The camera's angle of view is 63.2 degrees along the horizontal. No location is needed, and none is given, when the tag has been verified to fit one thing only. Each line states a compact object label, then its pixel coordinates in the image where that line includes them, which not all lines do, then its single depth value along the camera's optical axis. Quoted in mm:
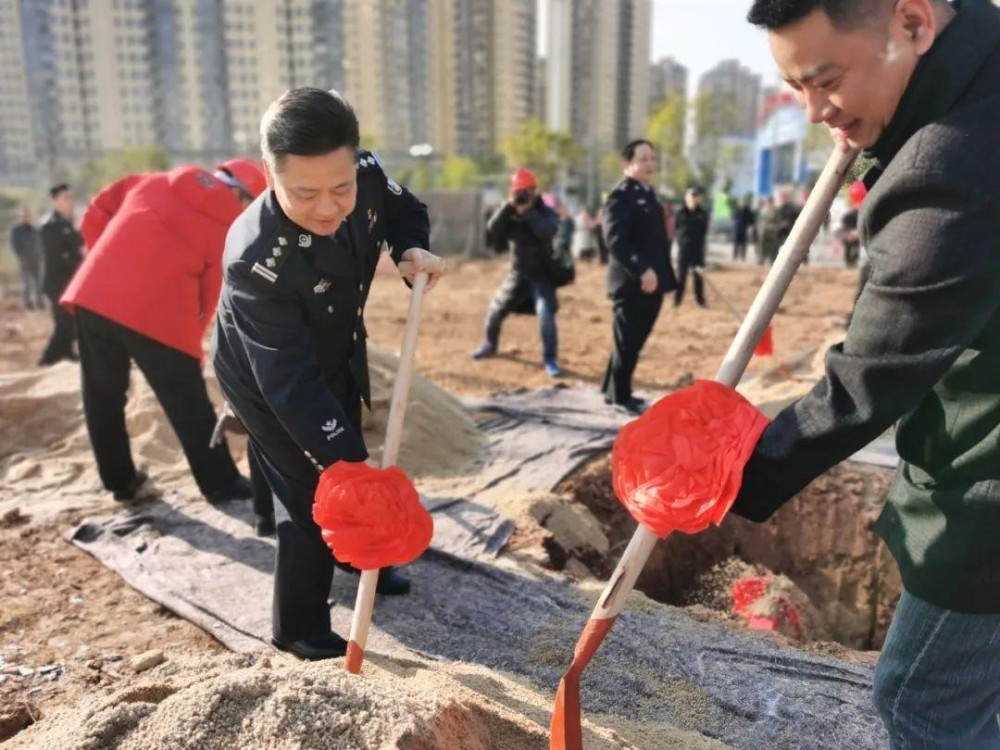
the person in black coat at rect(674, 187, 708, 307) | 10344
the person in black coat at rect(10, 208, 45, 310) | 12531
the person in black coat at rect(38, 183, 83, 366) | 7879
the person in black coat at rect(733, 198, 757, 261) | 17094
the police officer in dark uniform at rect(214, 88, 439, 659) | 1992
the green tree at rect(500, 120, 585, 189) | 44531
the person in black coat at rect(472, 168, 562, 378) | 6918
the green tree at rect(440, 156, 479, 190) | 48906
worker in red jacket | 3623
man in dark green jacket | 1176
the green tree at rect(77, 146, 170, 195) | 42344
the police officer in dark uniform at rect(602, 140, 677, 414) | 5348
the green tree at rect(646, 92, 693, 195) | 40531
